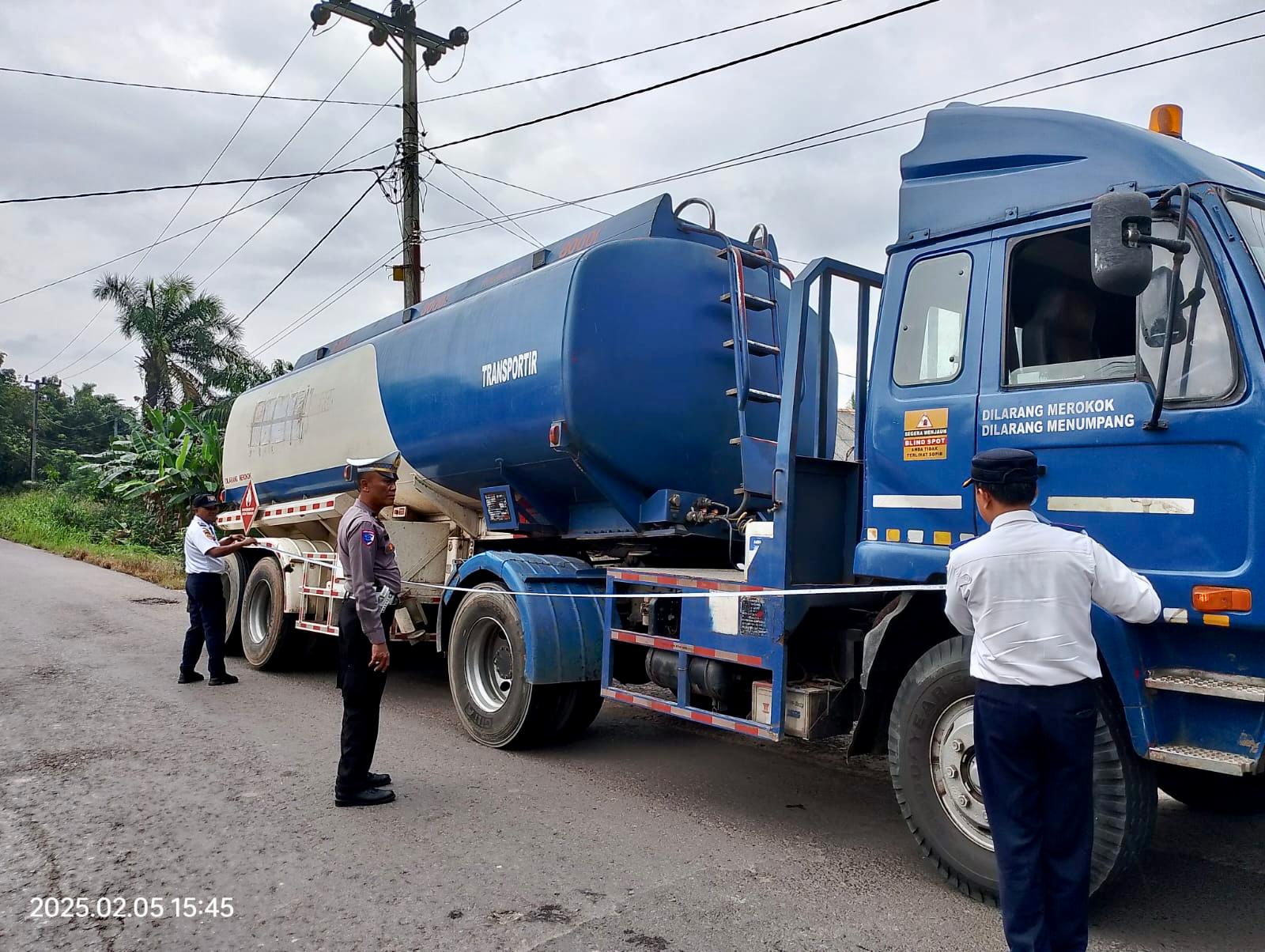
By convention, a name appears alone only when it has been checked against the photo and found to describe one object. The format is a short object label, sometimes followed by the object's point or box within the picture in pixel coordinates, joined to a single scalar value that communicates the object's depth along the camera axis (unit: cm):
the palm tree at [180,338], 3080
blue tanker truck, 355
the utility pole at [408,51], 1481
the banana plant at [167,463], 2175
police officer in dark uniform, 527
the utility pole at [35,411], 5504
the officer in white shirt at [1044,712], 313
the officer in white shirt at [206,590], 900
